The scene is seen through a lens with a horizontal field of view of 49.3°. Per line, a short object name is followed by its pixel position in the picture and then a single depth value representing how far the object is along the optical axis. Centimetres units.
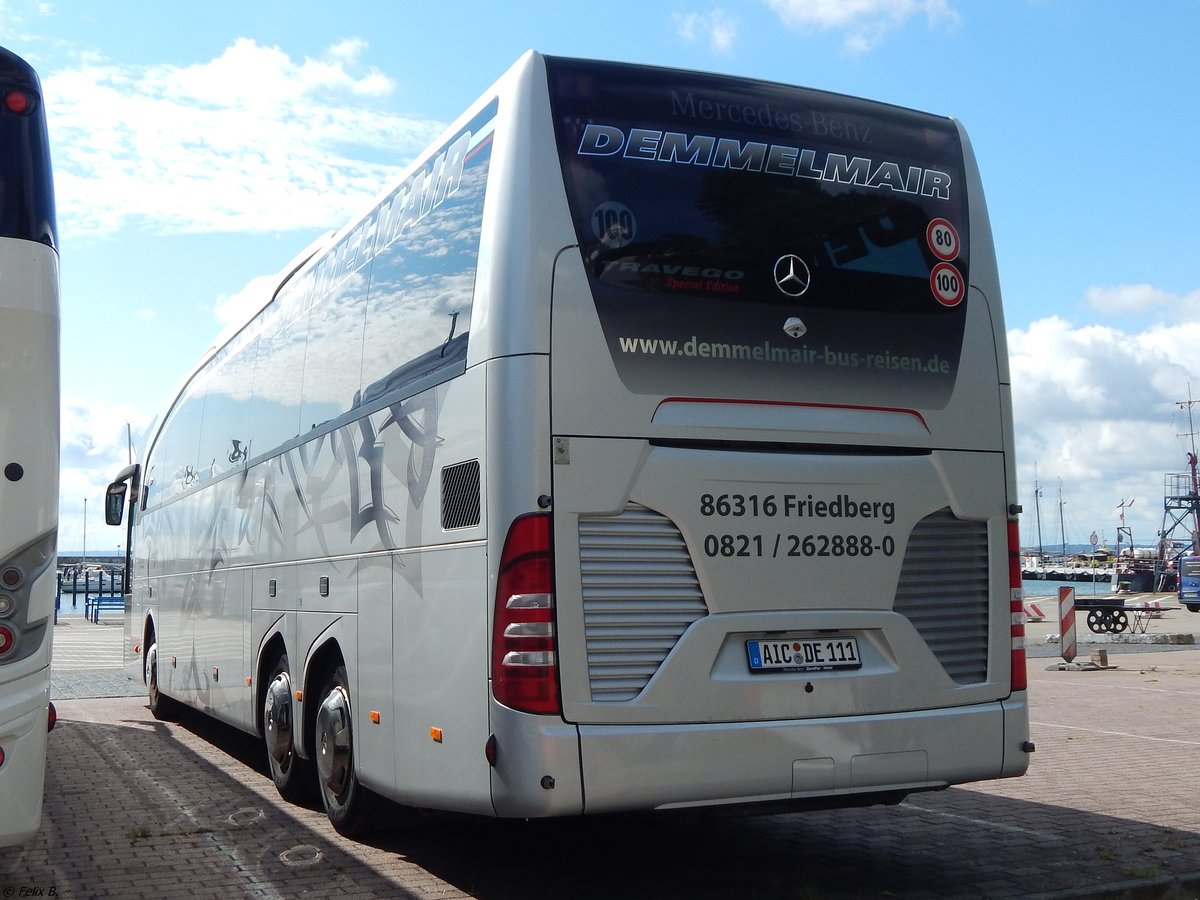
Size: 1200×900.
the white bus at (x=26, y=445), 555
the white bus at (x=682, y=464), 566
